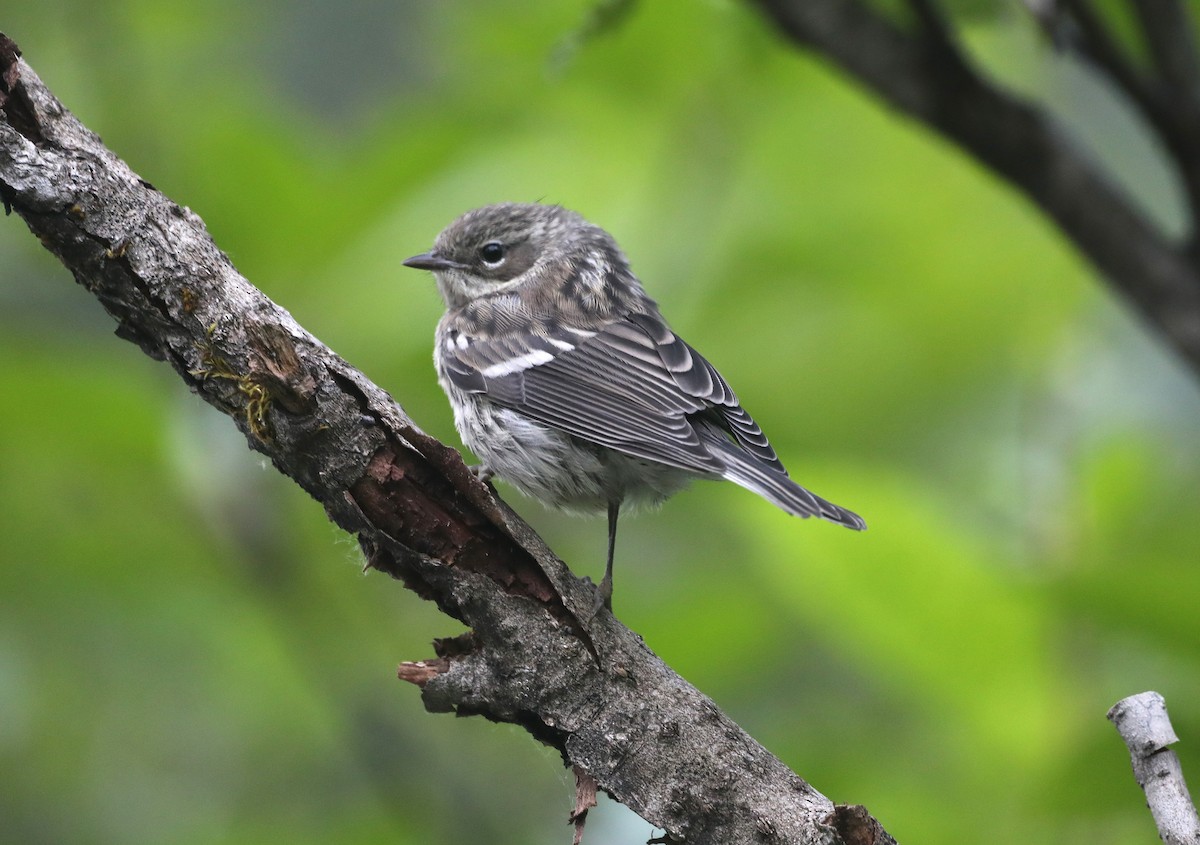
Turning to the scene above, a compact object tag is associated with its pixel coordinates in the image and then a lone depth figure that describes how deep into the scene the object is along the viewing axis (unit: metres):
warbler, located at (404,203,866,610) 8.56
